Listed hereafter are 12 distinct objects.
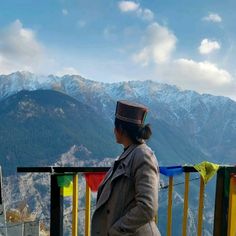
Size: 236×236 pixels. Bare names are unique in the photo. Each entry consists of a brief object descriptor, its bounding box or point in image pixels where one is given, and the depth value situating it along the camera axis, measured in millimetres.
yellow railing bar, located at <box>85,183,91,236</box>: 4566
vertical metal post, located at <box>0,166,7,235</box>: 3810
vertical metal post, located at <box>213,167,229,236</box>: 4891
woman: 2938
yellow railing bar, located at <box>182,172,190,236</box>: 4738
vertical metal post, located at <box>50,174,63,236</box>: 4523
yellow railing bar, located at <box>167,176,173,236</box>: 4704
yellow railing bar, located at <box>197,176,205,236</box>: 4843
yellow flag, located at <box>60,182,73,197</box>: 4508
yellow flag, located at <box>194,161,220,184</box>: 4785
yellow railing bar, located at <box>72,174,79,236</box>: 4512
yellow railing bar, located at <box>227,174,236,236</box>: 4883
